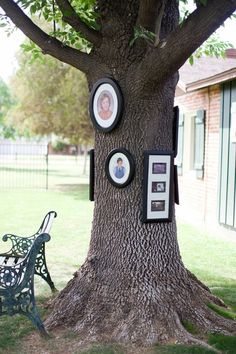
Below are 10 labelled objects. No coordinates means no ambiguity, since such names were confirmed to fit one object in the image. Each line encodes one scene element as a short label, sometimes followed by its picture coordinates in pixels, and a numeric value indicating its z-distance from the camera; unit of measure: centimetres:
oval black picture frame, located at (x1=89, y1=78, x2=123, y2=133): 497
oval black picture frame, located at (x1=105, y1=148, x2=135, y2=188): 495
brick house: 1064
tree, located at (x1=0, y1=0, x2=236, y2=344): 470
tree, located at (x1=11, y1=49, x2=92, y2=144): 2272
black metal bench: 589
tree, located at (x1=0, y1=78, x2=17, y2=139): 5400
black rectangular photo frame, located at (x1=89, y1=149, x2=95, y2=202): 549
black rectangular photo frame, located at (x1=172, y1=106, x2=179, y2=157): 528
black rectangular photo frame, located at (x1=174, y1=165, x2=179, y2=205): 529
